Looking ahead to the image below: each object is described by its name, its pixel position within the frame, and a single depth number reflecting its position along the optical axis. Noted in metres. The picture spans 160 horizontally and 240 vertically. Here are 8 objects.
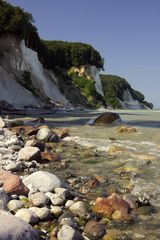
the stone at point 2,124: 12.27
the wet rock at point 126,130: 12.46
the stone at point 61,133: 10.51
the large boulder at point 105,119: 16.04
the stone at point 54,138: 9.81
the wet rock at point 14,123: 12.97
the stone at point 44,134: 9.82
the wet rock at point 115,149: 8.00
